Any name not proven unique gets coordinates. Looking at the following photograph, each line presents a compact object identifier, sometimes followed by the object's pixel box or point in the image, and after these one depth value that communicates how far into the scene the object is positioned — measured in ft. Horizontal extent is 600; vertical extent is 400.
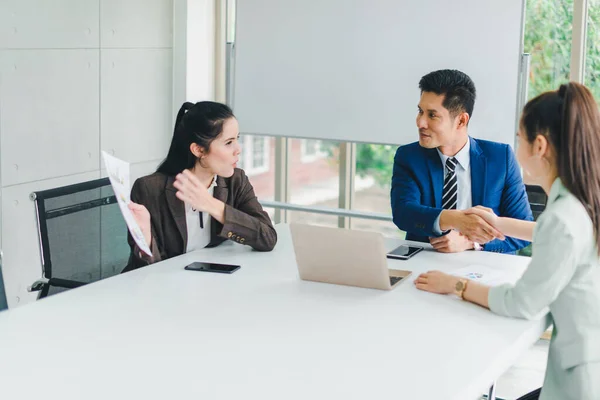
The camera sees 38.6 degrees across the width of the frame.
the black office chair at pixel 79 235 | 10.08
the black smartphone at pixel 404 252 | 9.94
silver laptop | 8.34
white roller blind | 14.25
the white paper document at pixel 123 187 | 7.95
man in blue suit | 10.81
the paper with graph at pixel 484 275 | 8.65
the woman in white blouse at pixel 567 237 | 6.87
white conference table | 5.85
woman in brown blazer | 9.96
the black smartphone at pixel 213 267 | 9.12
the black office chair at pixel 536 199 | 11.40
